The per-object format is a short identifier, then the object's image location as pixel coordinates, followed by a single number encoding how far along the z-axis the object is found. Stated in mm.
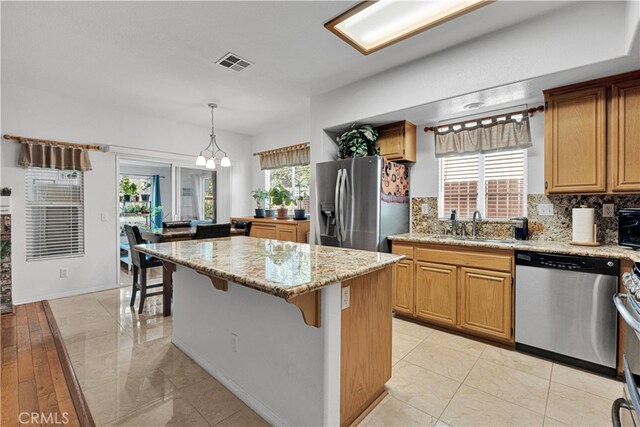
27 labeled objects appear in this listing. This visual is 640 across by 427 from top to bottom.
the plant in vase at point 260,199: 5320
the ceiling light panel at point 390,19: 2166
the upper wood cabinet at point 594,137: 2193
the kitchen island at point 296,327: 1431
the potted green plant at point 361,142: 3510
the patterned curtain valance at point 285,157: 5020
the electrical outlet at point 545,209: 2852
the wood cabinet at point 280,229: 4406
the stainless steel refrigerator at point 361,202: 3195
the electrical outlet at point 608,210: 2531
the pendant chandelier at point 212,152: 4164
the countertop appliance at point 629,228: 2154
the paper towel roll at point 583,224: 2457
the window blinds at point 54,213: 3844
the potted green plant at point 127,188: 6156
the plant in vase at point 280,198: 4844
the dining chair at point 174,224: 4262
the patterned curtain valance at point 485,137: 2971
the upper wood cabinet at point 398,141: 3471
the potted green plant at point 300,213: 4633
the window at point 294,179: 5180
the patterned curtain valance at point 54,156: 3713
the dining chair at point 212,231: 3271
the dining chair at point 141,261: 3357
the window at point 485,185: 3100
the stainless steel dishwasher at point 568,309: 2119
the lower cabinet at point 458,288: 2572
